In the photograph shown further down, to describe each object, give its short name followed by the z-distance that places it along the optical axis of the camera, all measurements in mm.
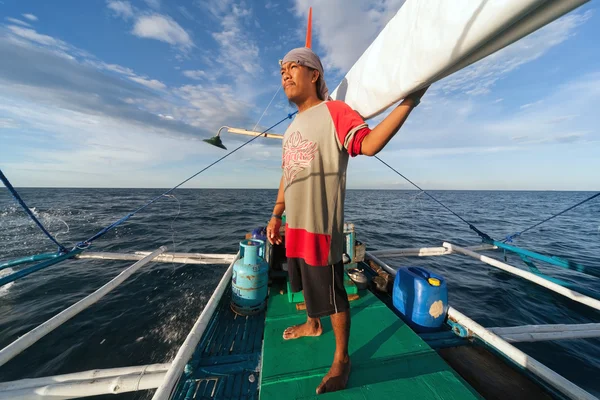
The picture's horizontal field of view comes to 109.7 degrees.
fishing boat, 969
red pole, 4052
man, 1716
